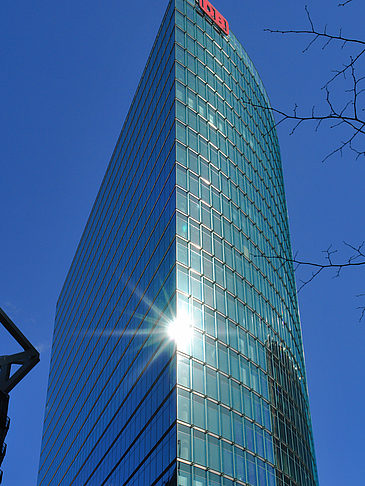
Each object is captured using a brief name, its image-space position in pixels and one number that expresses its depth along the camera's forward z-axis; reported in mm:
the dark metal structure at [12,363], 18875
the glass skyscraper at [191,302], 36844
